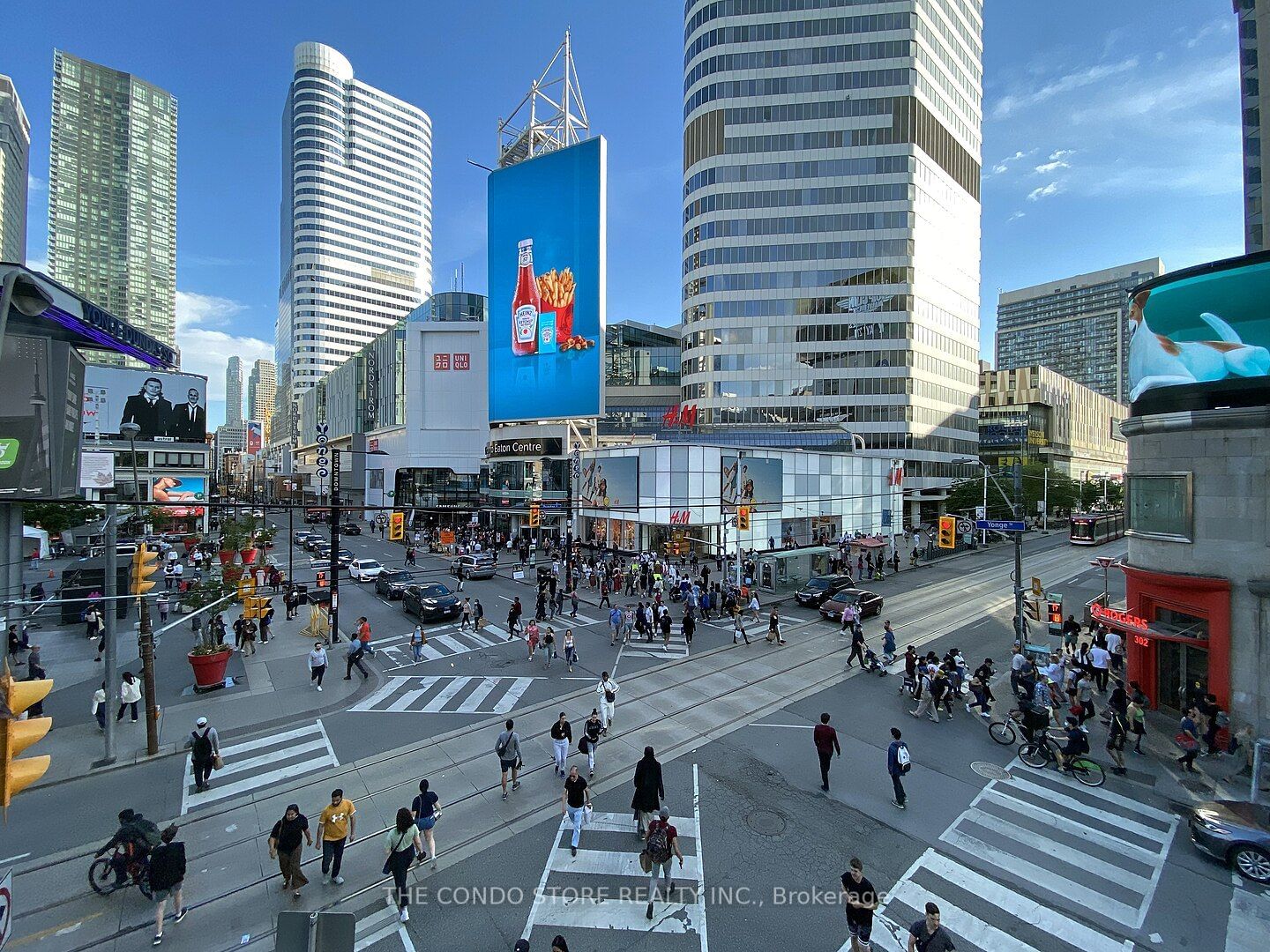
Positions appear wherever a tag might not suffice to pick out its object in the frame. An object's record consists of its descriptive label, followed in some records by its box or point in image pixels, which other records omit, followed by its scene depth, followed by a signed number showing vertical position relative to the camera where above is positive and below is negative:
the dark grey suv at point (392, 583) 29.33 -5.76
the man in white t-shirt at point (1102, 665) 16.72 -5.48
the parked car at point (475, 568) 34.38 -5.71
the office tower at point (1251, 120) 34.66 +22.41
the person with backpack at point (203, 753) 11.38 -5.62
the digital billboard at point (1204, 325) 13.45 +3.95
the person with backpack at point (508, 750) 10.91 -5.29
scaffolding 45.97 +30.01
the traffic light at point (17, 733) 3.87 -1.82
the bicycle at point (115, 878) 8.50 -6.08
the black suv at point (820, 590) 27.70 -5.56
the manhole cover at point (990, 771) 12.07 -6.32
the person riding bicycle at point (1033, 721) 12.75 -5.46
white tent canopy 33.50 -4.27
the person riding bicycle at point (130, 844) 8.47 -5.59
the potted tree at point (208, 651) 16.52 -5.35
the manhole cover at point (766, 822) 10.01 -6.24
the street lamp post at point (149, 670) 12.88 -4.62
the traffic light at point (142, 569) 13.59 -2.32
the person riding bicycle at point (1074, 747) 11.91 -5.63
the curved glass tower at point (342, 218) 128.12 +61.07
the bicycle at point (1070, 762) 11.73 -6.10
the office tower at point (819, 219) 60.62 +28.14
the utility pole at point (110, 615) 12.20 -3.13
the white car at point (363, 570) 34.38 -5.83
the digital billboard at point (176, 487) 52.26 -1.39
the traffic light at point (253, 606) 19.61 -4.67
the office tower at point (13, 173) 93.25 +53.00
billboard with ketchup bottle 41.09 +14.44
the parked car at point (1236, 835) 8.82 -5.64
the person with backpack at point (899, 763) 10.62 -5.36
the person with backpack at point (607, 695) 13.78 -5.34
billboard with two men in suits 59.59 +7.60
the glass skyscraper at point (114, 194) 132.88 +68.73
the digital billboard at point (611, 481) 37.13 -0.35
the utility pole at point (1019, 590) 20.44 -4.09
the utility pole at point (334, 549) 17.22 -2.39
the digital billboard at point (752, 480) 35.00 -0.18
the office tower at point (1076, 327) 166.50 +47.58
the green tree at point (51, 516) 36.03 -2.89
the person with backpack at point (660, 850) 8.06 -5.37
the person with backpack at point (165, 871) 7.60 -5.39
